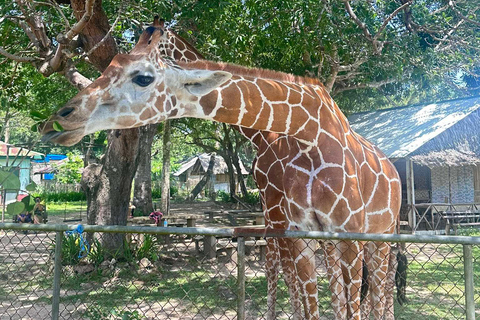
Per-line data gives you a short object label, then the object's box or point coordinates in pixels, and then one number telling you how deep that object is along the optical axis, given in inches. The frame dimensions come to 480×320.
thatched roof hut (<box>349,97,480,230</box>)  565.5
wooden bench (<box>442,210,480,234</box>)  543.2
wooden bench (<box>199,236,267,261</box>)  368.8
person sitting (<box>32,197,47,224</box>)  520.8
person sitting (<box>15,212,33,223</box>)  495.8
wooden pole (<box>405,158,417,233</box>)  542.3
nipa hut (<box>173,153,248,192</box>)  1487.5
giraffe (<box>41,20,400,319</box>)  130.4
